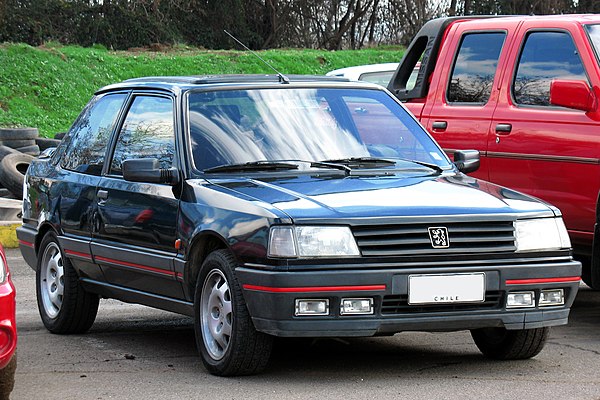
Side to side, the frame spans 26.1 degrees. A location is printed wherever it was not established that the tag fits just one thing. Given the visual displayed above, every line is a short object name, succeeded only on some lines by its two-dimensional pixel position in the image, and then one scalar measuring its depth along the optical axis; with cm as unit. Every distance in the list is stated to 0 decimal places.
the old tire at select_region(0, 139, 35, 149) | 1794
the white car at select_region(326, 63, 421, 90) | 1727
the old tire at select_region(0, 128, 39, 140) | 1793
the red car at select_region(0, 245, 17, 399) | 553
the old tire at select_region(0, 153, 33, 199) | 1567
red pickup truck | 802
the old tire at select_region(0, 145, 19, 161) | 1656
